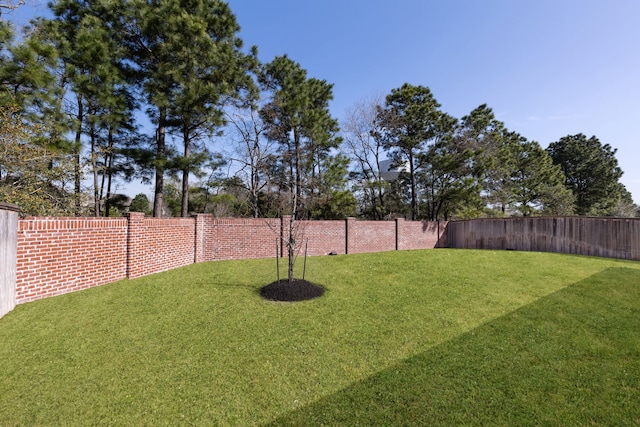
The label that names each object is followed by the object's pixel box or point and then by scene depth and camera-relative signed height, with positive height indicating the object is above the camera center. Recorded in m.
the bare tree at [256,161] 16.42 +3.40
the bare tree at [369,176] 19.08 +3.12
